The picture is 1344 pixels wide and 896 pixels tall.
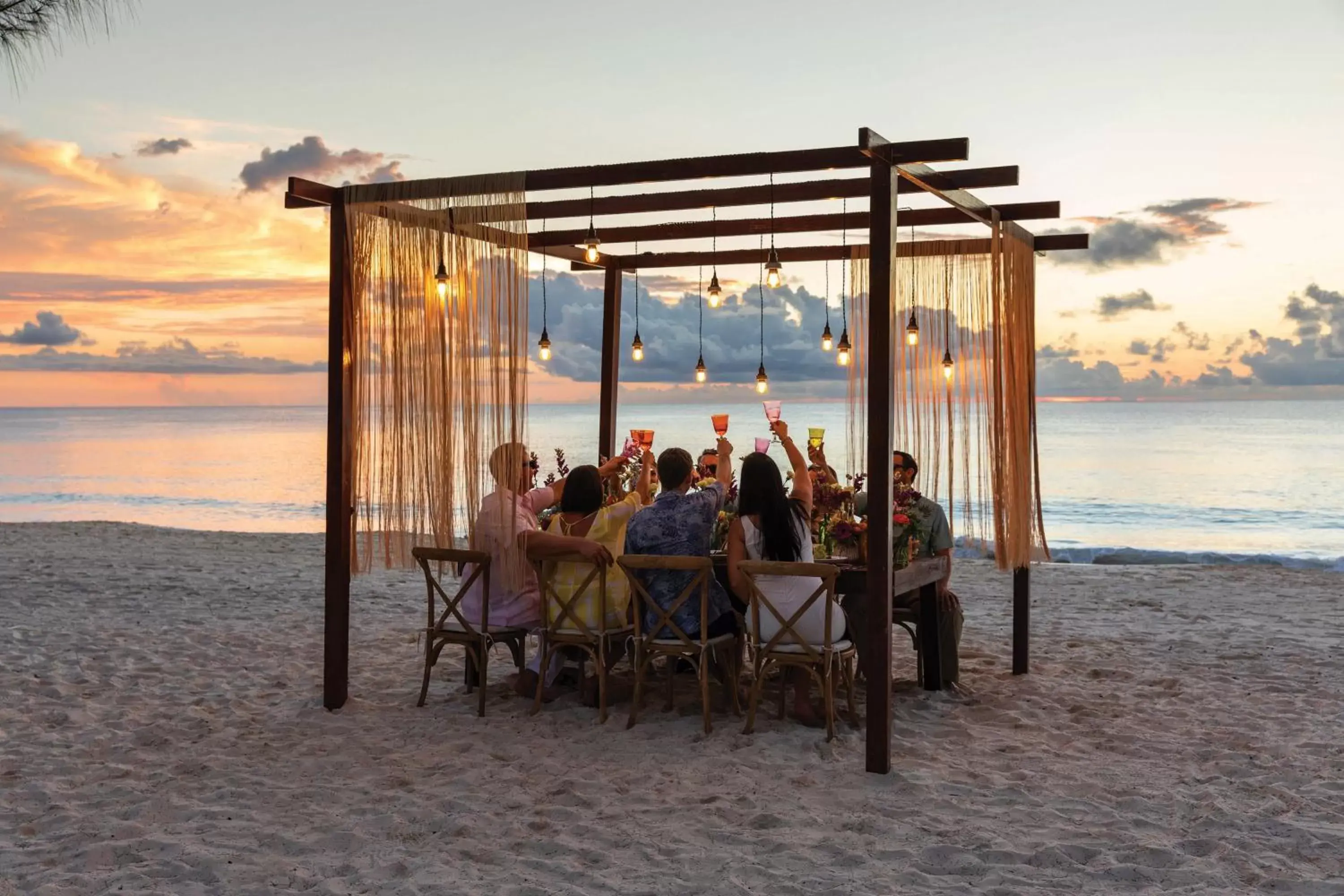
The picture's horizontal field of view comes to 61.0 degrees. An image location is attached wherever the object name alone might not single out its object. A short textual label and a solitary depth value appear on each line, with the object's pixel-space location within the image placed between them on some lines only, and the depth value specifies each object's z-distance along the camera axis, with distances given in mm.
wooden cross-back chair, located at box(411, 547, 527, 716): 5859
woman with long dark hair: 5531
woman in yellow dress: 5953
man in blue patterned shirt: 5750
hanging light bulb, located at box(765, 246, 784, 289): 6031
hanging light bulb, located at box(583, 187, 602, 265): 6211
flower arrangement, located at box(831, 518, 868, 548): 5961
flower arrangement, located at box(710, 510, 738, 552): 6195
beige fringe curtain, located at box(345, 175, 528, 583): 5738
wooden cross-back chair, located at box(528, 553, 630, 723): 5824
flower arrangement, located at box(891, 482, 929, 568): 6047
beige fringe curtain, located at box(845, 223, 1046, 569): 6570
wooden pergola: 5027
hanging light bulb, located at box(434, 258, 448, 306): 5844
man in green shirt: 6547
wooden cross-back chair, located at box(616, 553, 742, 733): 5477
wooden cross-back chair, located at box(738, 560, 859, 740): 5348
